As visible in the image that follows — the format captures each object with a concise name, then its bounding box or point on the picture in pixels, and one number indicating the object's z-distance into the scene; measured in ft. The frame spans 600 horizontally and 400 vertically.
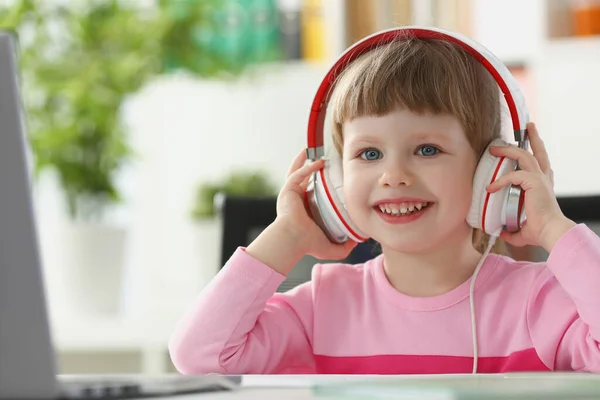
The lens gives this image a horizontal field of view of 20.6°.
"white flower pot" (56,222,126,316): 16.53
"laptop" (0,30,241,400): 3.85
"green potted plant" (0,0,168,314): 16.62
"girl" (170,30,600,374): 6.79
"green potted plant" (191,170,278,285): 15.89
